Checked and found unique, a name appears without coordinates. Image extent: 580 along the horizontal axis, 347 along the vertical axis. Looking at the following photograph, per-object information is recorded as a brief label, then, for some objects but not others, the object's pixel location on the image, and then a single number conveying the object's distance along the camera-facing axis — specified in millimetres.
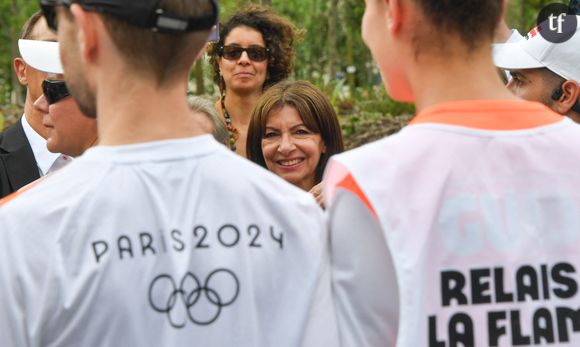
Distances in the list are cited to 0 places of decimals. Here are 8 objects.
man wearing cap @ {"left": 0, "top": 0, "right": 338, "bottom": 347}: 2264
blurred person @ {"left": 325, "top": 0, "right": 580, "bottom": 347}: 2367
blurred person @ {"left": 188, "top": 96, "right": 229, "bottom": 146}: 5121
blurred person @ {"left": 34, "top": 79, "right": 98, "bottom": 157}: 4191
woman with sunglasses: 6895
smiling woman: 5469
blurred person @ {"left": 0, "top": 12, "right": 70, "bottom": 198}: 5285
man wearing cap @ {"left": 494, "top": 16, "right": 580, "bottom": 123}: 4500
